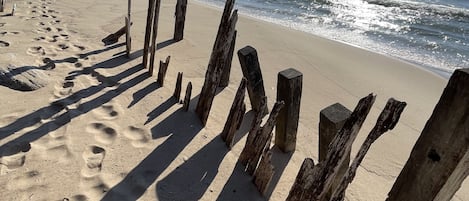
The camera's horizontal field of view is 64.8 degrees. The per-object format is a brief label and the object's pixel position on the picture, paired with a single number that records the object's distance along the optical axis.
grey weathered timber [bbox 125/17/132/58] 6.16
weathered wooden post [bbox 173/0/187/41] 7.46
